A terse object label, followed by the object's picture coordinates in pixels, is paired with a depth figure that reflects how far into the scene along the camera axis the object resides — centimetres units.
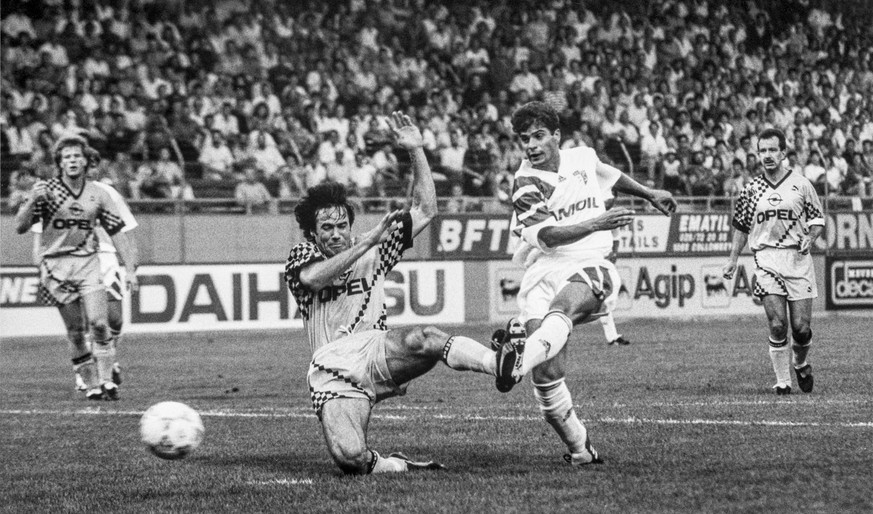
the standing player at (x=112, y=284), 1521
